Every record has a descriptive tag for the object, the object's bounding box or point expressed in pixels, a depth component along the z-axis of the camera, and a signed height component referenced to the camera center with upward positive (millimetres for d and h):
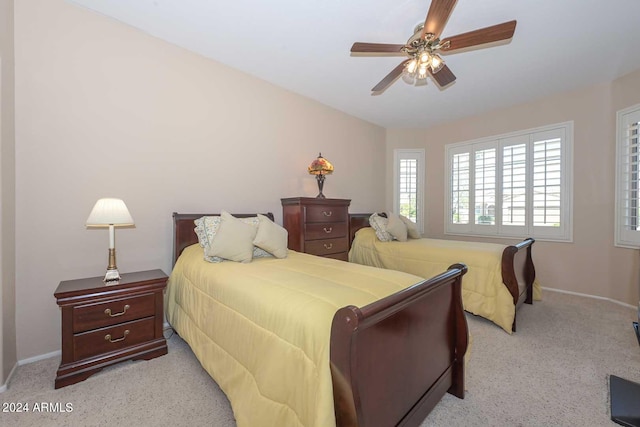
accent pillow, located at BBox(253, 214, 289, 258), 2332 -258
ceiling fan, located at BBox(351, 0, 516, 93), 1748 +1228
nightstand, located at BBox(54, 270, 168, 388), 1748 -794
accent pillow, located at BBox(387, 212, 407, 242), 3650 -246
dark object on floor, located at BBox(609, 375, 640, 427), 1458 -1103
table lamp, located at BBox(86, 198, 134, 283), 1884 -66
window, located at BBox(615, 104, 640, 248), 3080 +392
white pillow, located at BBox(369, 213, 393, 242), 3693 -226
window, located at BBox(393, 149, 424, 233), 5125 +511
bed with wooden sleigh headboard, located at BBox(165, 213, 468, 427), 959 -596
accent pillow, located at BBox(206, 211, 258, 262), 2164 -261
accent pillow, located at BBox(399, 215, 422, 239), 3846 -257
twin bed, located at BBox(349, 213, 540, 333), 2557 -604
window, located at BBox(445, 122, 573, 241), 3711 +405
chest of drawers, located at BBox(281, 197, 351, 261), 3053 -178
